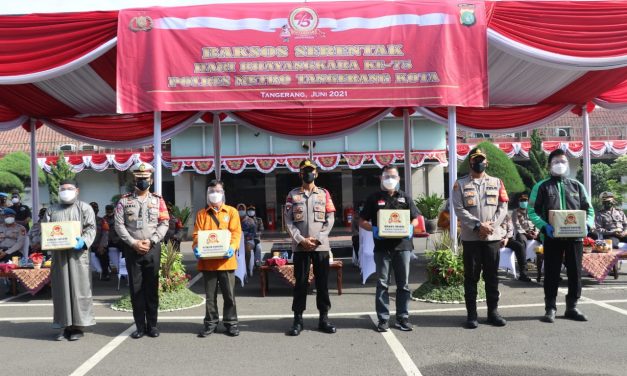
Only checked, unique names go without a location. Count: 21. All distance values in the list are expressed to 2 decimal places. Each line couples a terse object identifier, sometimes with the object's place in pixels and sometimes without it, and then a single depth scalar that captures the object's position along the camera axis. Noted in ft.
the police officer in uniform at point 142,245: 19.36
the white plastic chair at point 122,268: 29.94
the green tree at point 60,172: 82.69
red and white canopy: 24.36
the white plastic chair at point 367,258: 29.50
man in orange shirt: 19.34
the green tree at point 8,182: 79.61
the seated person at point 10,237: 31.10
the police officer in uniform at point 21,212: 36.86
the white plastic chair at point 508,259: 30.27
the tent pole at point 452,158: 24.47
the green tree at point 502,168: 74.79
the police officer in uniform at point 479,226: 19.56
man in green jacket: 20.25
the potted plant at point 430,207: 65.82
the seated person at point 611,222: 32.24
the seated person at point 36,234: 25.15
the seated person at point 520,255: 29.84
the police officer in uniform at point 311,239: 19.33
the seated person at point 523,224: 31.69
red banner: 24.17
